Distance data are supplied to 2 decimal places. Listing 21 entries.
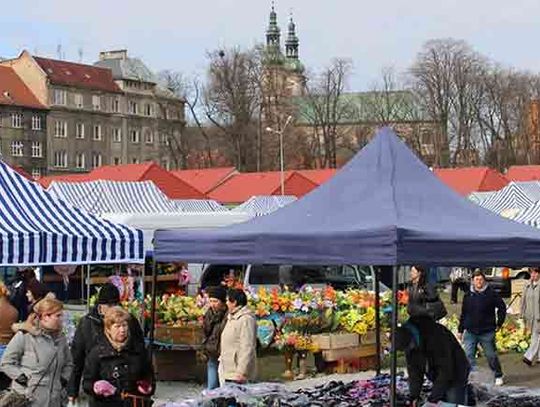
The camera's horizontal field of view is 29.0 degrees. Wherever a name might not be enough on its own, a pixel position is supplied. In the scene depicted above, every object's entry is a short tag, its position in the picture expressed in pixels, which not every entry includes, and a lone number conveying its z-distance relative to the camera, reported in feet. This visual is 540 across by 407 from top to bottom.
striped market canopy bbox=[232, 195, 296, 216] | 124.98
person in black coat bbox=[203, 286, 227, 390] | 36.35
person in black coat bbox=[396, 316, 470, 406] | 27.73
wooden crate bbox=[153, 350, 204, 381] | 48.96
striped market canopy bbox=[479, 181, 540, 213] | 102.91
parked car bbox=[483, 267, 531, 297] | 100.12
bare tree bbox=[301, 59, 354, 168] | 305.12
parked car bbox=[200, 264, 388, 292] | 70.85
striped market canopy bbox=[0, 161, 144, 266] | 36.45
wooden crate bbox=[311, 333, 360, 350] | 50.01
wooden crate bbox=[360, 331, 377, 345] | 51.60
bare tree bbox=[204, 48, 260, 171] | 288.10
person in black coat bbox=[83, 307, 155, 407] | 25.73
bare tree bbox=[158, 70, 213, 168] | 304.91
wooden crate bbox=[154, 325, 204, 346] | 48.55
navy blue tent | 26.73
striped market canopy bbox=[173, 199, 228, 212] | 130.00
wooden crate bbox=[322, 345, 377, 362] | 50.03
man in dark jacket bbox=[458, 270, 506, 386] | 44.96
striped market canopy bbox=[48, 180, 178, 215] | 105.40
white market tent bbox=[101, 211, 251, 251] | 81.15
